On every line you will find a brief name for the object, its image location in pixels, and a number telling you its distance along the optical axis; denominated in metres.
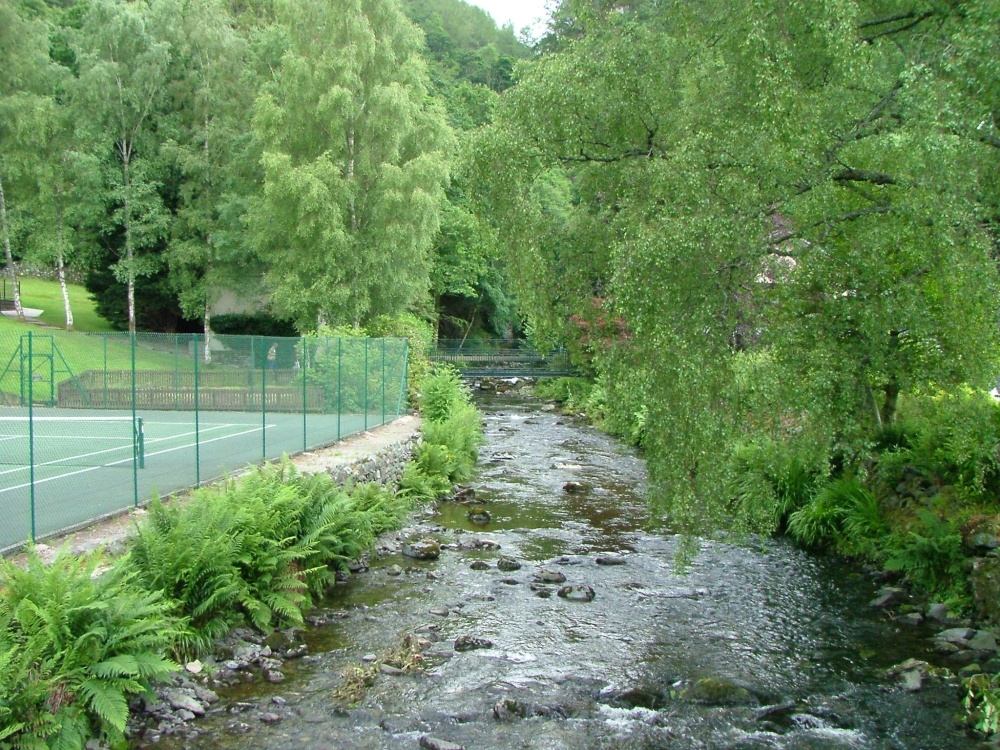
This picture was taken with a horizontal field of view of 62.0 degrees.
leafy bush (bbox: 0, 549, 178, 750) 6.09
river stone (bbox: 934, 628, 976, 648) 9.48
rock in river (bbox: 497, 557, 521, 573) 12.31
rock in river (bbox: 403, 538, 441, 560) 12.81
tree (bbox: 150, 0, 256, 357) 33.66
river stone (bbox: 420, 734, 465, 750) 6.99
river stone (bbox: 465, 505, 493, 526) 15.26
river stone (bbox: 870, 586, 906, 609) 10.97
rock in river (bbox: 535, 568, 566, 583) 11.74
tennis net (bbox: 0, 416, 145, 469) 9.87
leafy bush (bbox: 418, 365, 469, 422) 23.34
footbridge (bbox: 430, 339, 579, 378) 44.06
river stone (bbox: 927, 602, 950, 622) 10.31
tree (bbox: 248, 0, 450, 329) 28.50
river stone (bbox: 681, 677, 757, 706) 8.08
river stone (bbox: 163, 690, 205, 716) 7.40
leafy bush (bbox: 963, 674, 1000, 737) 7.47
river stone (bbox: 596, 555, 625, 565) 12.70
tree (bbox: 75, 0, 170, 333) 32.69
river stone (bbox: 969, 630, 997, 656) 9.18
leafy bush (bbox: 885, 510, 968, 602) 10.75
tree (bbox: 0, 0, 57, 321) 32.22
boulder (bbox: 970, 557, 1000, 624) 9.58
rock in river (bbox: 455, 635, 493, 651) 9.24
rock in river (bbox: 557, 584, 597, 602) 11.02
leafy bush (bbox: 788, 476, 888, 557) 12.98
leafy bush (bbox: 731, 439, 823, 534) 12.59
